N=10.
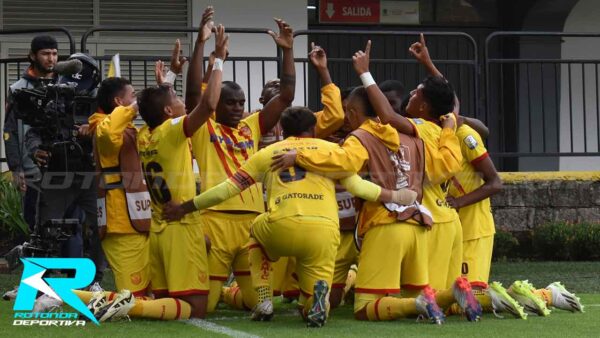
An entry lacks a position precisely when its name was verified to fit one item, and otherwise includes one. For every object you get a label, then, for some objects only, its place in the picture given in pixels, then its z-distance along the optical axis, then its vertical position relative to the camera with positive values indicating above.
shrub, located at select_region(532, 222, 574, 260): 14.55 -0.67
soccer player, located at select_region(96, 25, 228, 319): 9.04 -0.27
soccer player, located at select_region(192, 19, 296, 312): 9.47 +0.14
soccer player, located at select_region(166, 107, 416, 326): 8.78 -0.20
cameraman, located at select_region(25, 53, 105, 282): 9.52 +0.15
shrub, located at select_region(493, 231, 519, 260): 14.55 -0.71
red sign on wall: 17.34 +2.17
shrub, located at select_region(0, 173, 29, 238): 13.44 -0.28
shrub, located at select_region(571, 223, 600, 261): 14.55 -0.68
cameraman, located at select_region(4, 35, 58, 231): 10.96 +0.45
